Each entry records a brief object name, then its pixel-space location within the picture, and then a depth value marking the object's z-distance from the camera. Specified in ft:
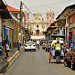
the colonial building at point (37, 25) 355.97
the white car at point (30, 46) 99.19
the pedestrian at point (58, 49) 48.06
